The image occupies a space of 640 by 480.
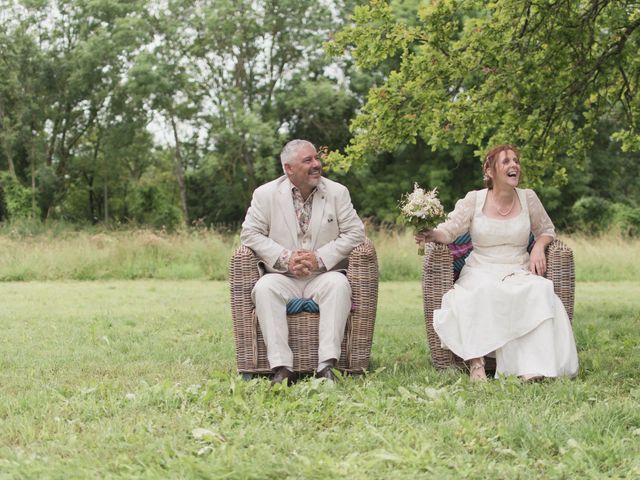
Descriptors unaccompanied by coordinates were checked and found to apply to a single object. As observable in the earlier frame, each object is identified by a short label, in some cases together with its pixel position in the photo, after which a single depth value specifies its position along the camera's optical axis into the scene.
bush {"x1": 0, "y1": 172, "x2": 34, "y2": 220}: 29.30
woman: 4.77
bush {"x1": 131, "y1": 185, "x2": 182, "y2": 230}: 32.28
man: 4.91
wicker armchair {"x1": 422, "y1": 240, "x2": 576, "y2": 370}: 5.12
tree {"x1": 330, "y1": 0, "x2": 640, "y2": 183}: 7.66
